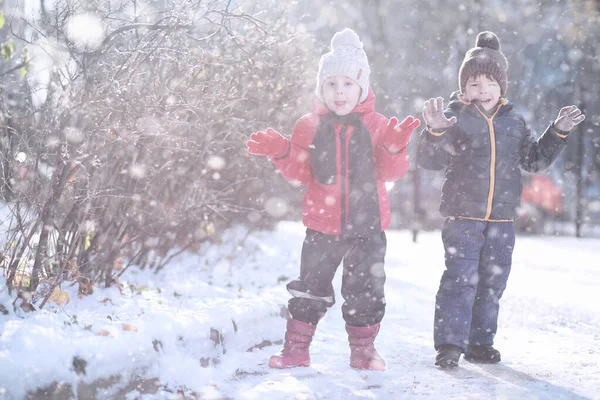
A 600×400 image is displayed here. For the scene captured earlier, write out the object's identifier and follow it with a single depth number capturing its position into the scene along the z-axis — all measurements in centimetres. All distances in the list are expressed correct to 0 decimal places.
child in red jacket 389
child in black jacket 401
